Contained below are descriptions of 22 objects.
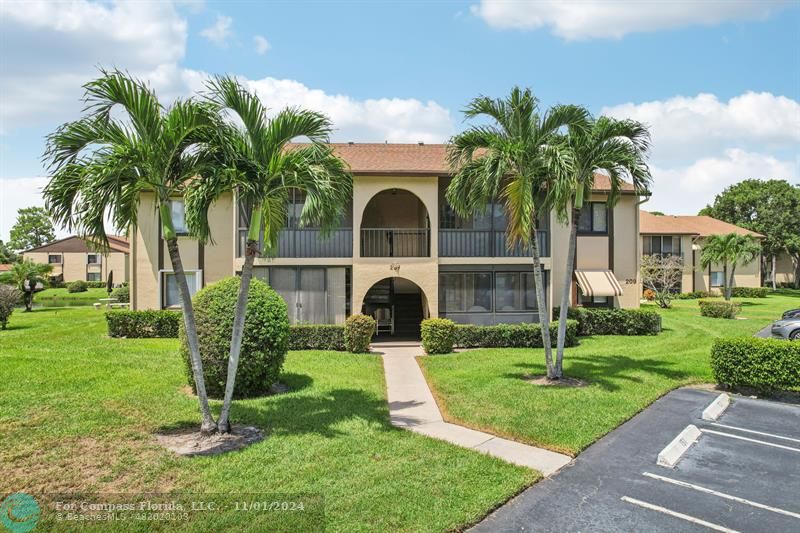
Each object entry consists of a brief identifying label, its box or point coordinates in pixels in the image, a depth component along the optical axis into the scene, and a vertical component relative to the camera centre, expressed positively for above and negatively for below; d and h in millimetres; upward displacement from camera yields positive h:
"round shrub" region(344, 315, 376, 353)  17125 -2177
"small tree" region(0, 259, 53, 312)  33844 -166
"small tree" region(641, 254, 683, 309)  33000 -142
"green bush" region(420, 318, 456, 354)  17156 -2304
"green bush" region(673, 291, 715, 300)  40875 -2127
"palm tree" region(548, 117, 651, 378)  12109 +3054
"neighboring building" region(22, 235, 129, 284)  63625 +1947
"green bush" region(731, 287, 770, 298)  43562 -1974
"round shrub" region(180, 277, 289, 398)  10195 -1392
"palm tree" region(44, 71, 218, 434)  7316 +1866
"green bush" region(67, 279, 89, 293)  55031 -1377
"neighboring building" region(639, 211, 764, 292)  41281 +2364
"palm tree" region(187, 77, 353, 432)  8164 +1789
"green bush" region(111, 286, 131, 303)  33438 -1430
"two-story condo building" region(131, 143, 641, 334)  19109 +598
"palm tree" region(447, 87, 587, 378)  11783 +2918
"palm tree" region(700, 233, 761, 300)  34812 +1667
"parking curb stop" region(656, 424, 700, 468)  7773 -3100
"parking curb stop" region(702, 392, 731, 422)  10314 -3130
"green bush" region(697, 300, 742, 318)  27031 -2181
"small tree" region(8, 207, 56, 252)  89375 +8627
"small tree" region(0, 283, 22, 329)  22078 -1230
